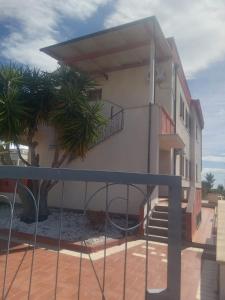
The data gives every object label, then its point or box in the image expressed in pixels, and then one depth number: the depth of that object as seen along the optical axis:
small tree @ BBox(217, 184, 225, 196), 27.92
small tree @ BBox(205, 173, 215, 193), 34.64
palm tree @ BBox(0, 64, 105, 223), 8.69
